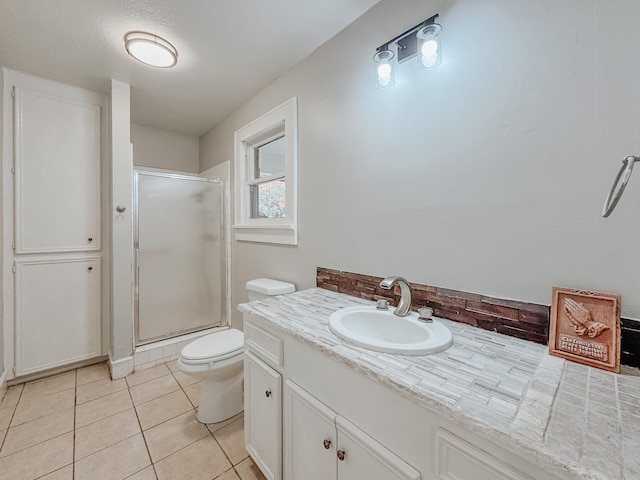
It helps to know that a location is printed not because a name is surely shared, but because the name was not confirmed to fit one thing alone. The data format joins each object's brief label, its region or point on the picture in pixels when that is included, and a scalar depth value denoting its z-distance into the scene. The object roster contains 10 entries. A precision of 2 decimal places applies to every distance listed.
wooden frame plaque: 0.74
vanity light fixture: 1.10
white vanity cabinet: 0.58
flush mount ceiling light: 1.59
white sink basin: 0.82
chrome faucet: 1.12
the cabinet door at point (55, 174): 1.98
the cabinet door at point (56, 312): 2.01
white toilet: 1.54
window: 1.90
